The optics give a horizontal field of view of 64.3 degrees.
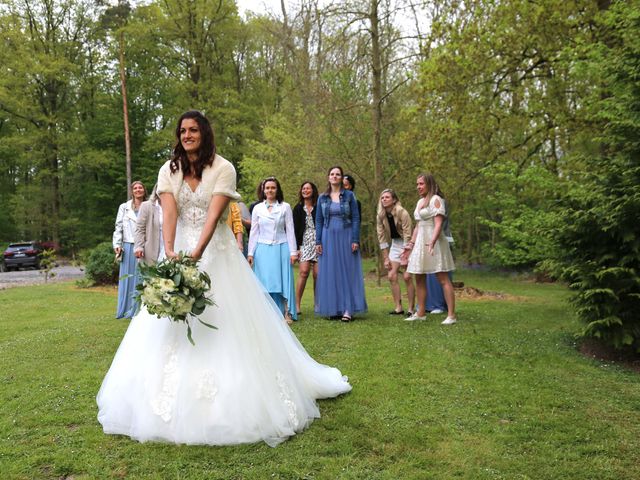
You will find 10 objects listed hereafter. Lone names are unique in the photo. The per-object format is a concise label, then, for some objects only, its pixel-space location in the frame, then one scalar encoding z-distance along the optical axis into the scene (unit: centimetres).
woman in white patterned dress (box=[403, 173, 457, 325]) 818
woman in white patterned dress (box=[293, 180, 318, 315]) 910
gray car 2891
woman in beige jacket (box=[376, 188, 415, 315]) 914
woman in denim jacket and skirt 872
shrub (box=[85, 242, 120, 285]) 1543
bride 358
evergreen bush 602
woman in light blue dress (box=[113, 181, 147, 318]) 923
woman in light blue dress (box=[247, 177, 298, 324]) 815
